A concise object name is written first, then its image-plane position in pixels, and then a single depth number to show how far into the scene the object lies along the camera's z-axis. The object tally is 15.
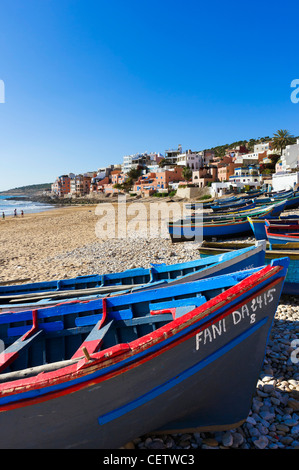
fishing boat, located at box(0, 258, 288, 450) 2.96
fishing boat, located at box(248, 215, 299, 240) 12.90
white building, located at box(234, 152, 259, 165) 71.44
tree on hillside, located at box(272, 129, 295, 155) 64.69
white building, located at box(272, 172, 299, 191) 39.29
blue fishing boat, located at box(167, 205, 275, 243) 16.34
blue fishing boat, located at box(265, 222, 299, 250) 9.23
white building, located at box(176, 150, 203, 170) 81.31
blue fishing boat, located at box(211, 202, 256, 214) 24.55
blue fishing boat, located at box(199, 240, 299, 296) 7.11
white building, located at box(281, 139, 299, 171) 53.62
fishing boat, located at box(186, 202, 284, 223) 18.52
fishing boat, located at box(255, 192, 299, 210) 25.30
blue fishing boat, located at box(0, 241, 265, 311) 5.51
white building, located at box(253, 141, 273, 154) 79.19
